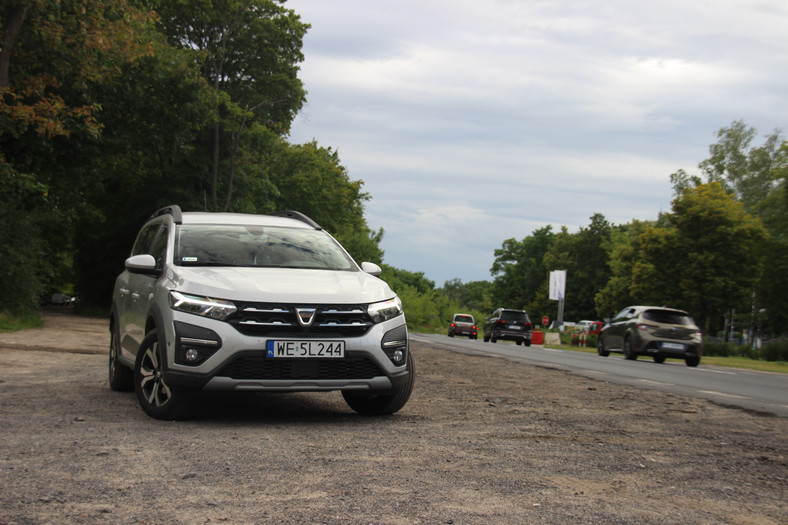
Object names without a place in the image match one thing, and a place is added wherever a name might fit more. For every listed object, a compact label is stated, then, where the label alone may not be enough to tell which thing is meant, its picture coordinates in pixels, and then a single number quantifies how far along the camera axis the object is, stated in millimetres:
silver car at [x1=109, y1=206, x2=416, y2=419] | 6234
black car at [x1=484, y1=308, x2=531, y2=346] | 39312
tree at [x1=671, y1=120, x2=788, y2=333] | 59219
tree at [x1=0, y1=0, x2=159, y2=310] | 18139
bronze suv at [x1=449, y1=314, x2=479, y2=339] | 53688
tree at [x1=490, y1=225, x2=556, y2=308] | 109000
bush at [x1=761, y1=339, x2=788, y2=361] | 33969
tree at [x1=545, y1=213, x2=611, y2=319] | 96875
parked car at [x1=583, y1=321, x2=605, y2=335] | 65612
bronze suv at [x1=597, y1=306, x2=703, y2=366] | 22359
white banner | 74500
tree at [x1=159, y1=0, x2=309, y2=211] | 34875
